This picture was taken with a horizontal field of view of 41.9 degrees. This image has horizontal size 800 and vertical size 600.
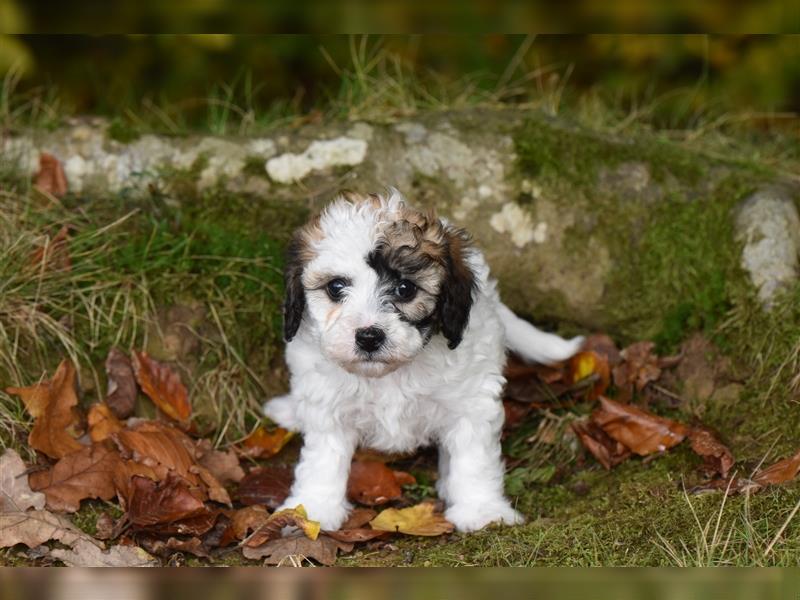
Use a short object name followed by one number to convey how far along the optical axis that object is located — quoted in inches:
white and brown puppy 163.0
